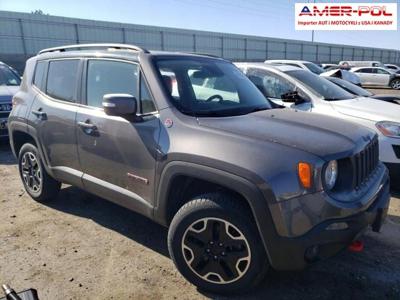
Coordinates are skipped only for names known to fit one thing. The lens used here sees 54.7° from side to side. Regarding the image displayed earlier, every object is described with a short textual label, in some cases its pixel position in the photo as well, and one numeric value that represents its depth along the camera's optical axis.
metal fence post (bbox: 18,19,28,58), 25.14
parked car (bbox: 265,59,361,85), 11.88
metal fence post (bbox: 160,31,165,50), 32.43
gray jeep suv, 2.52
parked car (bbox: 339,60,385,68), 31.19
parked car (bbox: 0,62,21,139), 7.46
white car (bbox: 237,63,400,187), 4.94
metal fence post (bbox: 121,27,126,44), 30.20
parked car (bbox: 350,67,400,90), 24.33
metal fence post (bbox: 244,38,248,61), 39.22
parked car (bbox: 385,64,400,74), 33.03
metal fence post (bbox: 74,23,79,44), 27.88
